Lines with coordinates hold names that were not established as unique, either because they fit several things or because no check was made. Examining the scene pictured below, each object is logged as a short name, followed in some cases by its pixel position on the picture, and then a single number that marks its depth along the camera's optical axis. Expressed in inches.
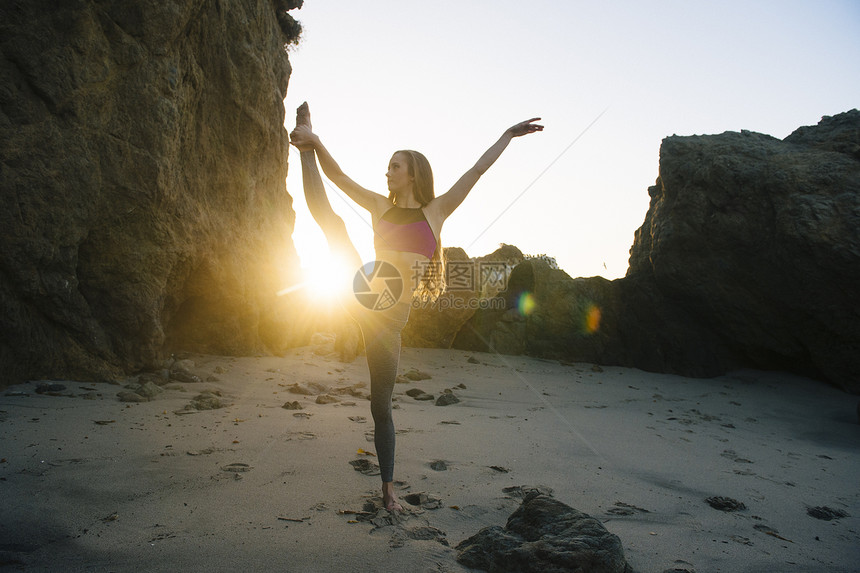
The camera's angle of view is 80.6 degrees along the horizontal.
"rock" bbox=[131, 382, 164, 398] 167.7
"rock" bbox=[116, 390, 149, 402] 161.9
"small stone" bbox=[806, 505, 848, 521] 111.8
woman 104.6
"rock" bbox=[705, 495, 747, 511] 110.9
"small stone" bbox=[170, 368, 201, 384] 199.2
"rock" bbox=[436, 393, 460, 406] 207.2
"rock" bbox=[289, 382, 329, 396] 205.0
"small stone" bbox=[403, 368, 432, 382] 263.7
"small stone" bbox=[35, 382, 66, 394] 154.1
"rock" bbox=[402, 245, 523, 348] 370.6
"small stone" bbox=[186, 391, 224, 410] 162.1
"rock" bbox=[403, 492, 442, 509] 101.9
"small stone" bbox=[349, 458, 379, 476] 118.8
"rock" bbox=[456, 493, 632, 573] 74.7
